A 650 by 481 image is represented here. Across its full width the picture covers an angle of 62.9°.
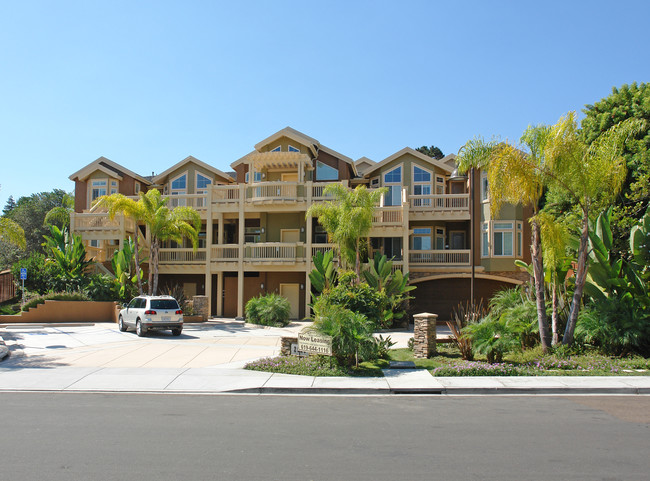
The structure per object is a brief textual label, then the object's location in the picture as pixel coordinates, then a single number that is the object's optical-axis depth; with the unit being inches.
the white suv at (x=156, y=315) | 794.2
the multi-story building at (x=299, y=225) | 1106.1
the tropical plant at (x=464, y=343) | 554.6
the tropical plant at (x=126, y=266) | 1054.4
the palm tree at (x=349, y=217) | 950.4
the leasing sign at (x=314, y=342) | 510.9
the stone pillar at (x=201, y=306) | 1024.9
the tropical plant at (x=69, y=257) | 1067.7
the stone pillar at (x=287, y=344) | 579.8
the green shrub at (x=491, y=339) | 529.0
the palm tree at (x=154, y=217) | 1011.9
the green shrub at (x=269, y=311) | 986.7
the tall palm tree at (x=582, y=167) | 557.6
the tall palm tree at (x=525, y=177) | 569.0
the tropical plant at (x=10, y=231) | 784.3
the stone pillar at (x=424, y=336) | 584.1
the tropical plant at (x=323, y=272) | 976.3
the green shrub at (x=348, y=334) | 506.6
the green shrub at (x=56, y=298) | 985.5
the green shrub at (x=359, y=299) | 662.5
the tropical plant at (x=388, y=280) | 962.1
